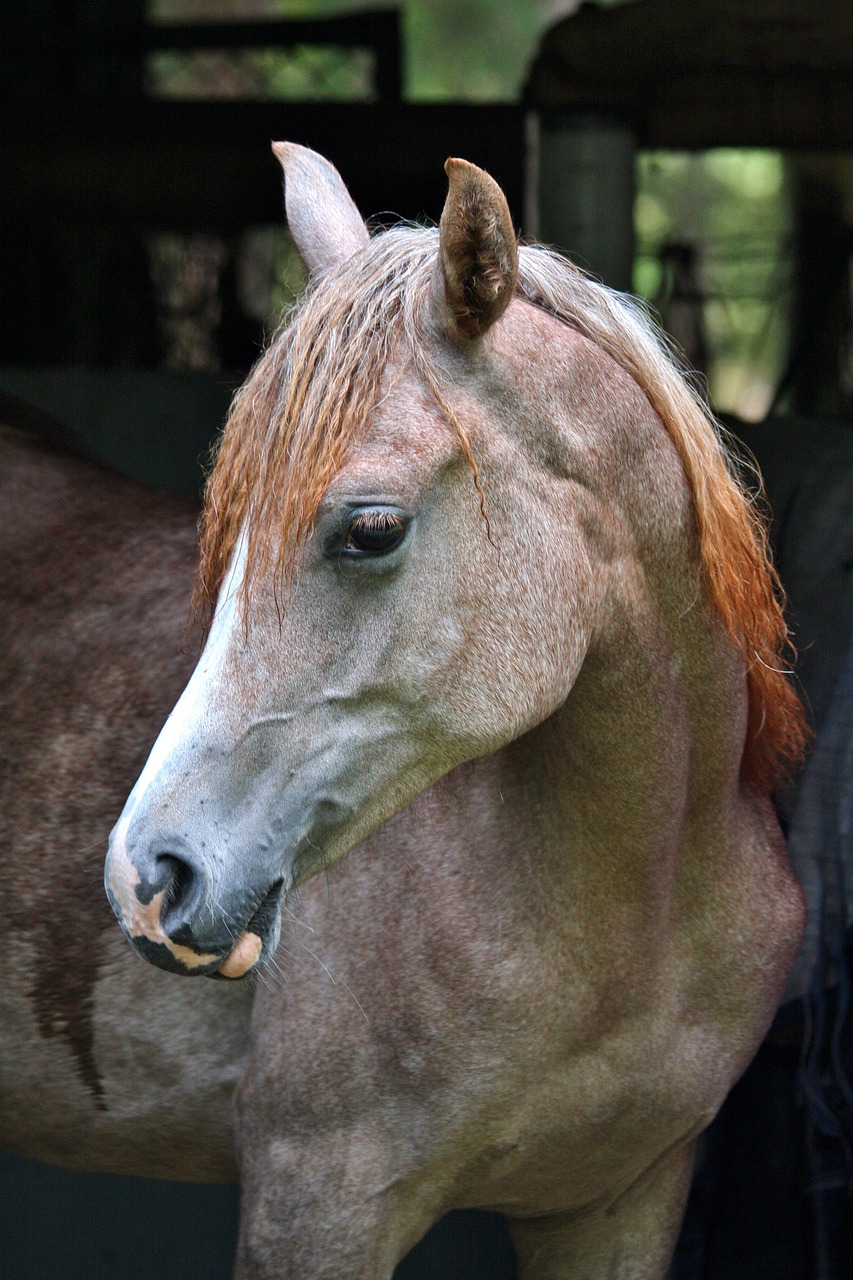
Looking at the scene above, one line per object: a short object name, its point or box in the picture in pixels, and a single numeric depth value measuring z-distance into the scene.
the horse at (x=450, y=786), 3.97
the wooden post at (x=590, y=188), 5.95
